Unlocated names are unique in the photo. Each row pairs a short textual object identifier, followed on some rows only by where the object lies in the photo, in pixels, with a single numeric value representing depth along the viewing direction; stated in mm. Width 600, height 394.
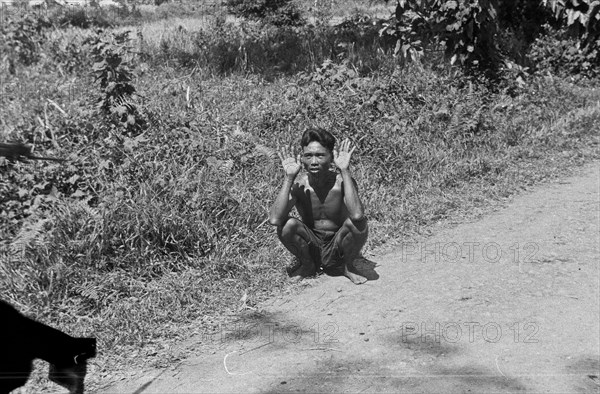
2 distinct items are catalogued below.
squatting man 4535
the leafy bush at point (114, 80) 6480
